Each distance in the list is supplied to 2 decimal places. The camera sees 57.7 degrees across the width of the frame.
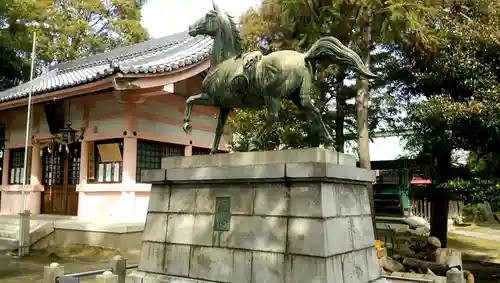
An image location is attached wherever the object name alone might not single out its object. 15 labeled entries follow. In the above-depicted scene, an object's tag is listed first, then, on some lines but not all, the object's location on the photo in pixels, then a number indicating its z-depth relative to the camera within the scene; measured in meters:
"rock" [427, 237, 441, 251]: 11.52
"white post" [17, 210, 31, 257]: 12.16
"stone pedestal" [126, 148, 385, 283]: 5.42
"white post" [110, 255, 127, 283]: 6.93
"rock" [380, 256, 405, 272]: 10.43
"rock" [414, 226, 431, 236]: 19.42
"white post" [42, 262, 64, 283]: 5.87
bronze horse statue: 6.30
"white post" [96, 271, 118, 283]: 5.32
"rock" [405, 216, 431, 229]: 20.68
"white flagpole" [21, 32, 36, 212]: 12.93
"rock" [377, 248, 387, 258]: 10.25
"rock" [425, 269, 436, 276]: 9.92
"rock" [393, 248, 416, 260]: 12.12
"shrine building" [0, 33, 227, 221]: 12.95
